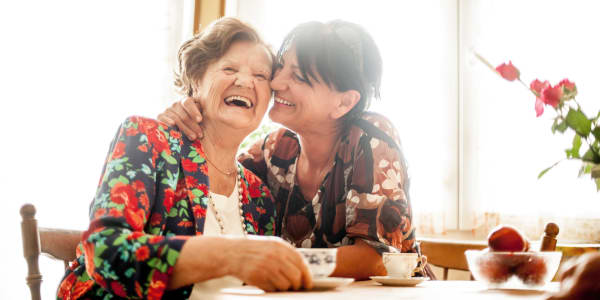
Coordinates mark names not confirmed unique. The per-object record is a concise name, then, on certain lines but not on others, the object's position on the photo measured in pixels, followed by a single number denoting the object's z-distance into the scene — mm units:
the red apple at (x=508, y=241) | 1139
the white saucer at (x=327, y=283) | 1053
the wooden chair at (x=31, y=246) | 1302
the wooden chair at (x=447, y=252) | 1947
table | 964
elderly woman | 936
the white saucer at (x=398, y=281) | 1225
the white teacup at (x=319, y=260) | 1029
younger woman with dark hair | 1521
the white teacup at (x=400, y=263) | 1258
